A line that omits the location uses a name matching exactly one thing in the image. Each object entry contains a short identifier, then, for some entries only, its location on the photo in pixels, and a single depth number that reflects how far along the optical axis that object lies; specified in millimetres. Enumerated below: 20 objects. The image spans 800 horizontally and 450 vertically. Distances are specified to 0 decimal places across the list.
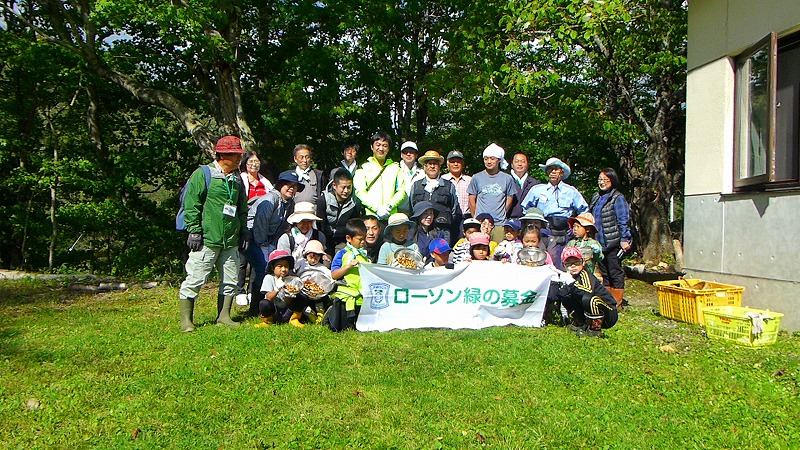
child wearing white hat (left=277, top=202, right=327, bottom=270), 7078
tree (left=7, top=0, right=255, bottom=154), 10188
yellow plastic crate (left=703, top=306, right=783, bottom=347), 6074
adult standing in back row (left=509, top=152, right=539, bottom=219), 8495
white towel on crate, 6043
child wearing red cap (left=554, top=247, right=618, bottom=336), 6316
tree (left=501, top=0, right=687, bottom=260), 10479
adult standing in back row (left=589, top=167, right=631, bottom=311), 8258
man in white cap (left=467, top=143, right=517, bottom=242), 8055
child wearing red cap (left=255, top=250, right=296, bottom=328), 6734
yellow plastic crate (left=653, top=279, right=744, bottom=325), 7117
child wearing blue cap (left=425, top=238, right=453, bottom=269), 7125
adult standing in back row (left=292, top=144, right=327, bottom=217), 7723
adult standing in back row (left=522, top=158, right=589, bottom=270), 7973
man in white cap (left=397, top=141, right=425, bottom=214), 8250
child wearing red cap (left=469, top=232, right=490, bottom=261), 7188
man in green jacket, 6418
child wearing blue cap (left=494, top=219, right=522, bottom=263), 7328
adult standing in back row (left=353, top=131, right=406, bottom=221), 7762
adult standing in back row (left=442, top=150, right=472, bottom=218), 8578
